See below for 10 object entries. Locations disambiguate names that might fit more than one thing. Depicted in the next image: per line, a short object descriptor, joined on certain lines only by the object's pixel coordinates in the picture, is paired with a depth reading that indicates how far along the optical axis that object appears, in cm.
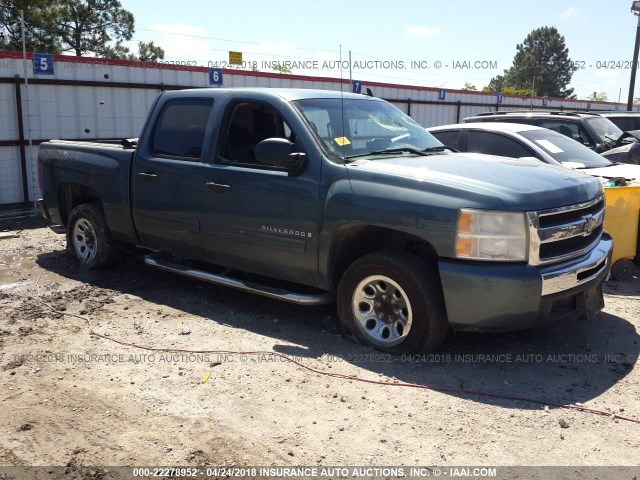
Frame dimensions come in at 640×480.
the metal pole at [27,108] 1109
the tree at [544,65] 6775
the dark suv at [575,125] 969
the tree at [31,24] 2591
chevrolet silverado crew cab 427
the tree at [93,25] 3080
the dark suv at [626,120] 1296
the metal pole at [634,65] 2637
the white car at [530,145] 770
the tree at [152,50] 3606
